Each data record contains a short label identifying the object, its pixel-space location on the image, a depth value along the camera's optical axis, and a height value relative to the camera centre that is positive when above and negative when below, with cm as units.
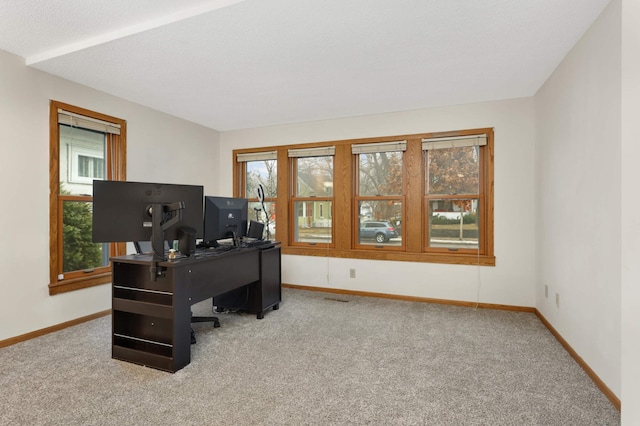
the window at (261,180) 525 +51
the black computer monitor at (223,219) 314 -8
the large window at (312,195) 492 +26
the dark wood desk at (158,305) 246 -73
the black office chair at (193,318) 291 -107
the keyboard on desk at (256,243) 372 -37
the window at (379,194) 452 +25
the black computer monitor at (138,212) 237 -1
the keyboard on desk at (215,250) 301 -38
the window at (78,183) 328 +29
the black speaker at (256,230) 399 -23
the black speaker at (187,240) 269 -24
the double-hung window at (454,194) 412 +23
